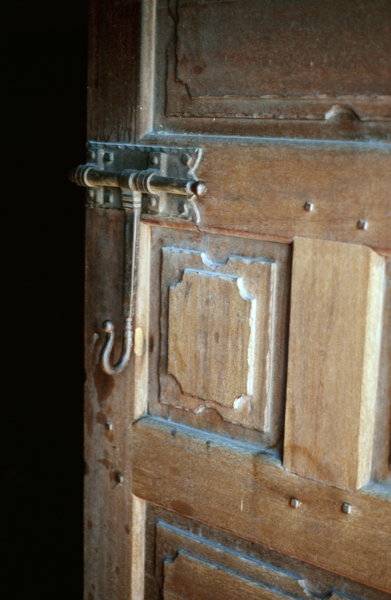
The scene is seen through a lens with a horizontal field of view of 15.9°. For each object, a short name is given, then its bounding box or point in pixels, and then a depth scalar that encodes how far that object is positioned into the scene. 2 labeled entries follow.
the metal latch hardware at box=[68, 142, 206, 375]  1.60
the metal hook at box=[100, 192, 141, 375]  1.64
